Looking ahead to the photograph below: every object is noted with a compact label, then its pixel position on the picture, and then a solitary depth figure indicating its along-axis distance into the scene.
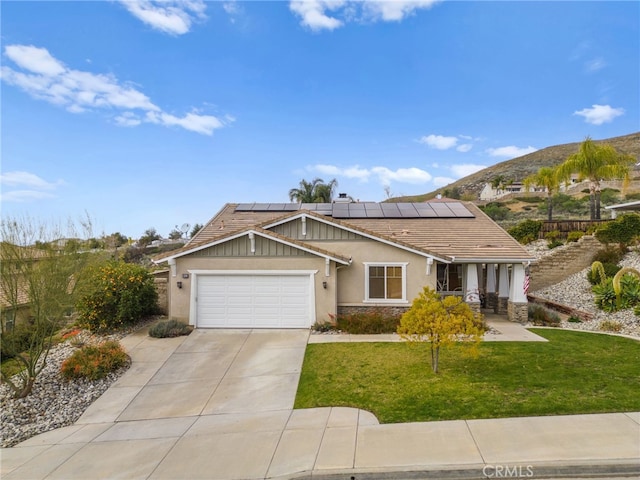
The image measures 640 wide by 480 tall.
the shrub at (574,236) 21.44
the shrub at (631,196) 49.10
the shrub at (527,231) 24.41
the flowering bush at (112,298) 12.60
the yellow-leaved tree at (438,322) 7.76
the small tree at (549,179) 29.50
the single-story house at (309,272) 12.91
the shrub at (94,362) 9.12
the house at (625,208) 25.57
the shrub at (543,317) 13.60
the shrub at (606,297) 14.11
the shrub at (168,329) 12.12
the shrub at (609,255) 18.67
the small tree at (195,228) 53.42
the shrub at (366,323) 12.43
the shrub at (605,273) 17.03
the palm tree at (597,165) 26.27
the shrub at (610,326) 12.28
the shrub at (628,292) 13.70
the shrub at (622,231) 19.28
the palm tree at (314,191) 38.50
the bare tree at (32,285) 8.68
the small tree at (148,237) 47.50
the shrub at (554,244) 22.12
